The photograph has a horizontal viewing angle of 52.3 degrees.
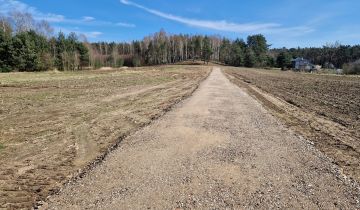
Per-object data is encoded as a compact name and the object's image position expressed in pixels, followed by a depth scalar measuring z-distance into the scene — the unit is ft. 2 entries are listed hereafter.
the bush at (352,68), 251.21
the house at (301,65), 356.59
